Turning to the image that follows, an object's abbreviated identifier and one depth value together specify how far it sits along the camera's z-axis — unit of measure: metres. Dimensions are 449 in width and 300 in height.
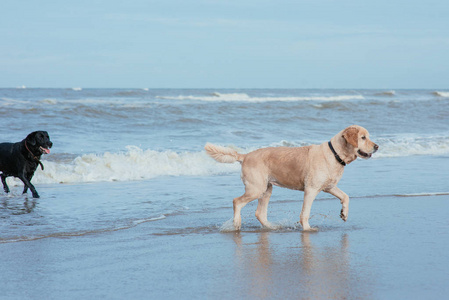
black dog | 9.55
